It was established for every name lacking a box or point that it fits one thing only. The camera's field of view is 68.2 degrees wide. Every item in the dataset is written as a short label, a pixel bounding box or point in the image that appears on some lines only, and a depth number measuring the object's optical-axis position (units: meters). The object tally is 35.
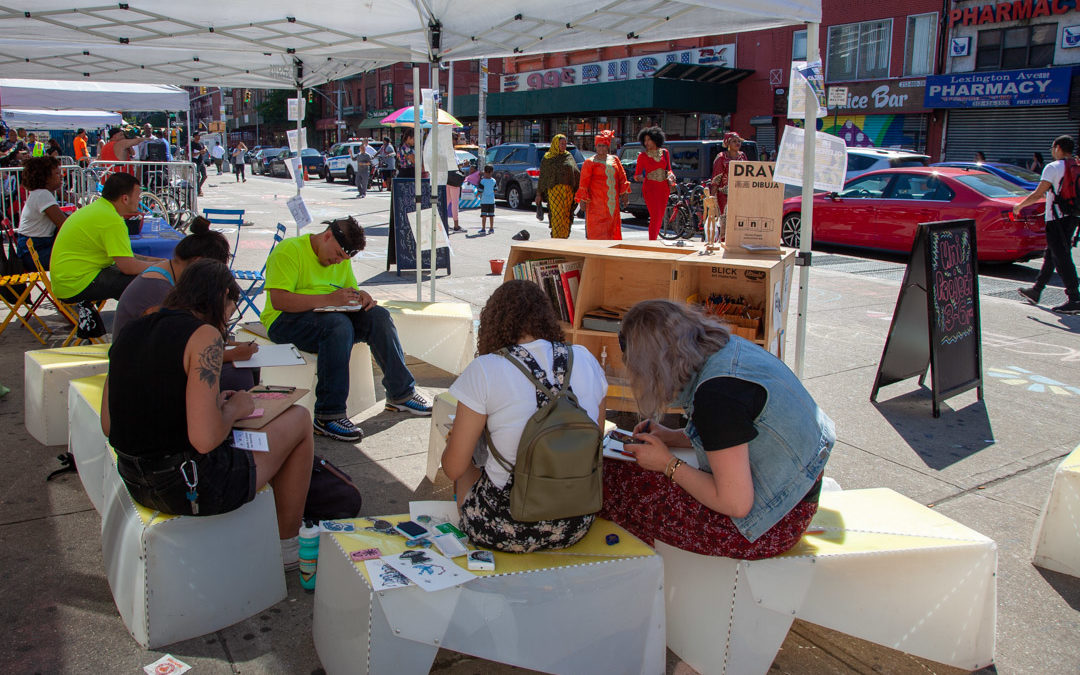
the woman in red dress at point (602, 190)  9.89
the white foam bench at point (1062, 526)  3.42
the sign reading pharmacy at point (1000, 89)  22.48
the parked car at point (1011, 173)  12.38
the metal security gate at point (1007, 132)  23.09
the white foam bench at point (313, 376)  5.12
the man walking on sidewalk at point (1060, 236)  8.57
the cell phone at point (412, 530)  2.76
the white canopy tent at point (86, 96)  15.34
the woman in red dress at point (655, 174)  10.91
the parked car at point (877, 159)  14.81
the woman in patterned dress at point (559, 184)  11.31
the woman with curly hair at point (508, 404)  2.64
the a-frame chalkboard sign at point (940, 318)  5.37
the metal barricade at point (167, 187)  11.23
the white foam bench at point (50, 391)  4.52
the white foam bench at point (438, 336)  6.06
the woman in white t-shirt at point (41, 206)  6.97
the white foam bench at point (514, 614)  2.39
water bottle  3.18
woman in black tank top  2.72
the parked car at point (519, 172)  20.45
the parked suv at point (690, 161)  17.27
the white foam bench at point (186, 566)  2.78
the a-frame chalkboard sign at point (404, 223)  10.45
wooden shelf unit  4.78
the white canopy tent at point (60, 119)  23.16
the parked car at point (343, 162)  33.78
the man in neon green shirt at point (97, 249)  5.86
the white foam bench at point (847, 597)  2.66
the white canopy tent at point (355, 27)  5.97
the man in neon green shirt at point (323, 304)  4.87
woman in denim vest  2.47
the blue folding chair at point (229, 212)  8.70
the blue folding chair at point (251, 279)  7.13
